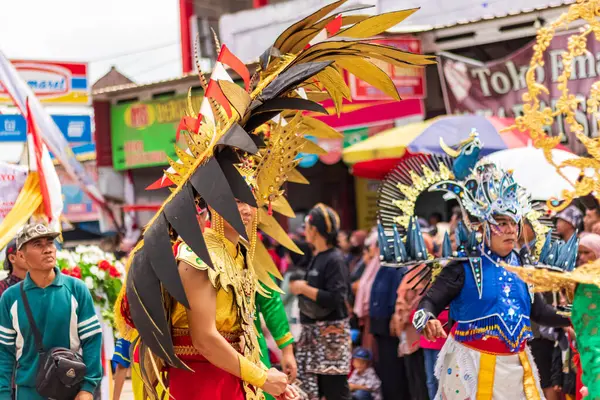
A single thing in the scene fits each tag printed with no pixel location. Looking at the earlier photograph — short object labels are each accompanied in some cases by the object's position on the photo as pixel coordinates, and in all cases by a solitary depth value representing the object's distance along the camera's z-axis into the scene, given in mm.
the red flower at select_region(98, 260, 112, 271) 13832
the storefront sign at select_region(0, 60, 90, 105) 34676
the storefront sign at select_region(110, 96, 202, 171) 33805
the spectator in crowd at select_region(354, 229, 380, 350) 17001
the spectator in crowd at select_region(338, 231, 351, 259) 23155
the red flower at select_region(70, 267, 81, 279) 13407
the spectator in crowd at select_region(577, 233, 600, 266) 12877
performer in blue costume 10250
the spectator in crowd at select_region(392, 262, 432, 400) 15020
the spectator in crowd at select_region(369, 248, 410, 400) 15905
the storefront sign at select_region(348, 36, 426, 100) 23884
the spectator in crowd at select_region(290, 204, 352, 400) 14865
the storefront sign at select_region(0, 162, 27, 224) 15399
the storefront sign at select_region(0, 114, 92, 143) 32371
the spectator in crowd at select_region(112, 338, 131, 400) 12842
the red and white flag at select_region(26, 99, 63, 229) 13754
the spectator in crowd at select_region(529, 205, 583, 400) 14303
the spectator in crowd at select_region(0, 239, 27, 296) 12333
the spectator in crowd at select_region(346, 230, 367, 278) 22026
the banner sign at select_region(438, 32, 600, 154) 20668
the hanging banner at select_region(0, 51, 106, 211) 16944
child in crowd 17450
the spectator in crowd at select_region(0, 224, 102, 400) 10594
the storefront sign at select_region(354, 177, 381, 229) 31332
